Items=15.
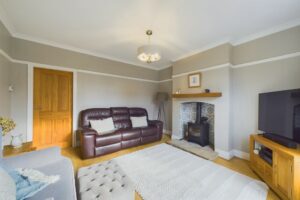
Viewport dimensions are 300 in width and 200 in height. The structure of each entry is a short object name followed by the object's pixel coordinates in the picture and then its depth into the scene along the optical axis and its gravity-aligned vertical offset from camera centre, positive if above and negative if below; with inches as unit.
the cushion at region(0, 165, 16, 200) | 31.8 -24.2
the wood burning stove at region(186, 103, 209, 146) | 137.0 -33.9
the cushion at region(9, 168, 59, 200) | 39.9 -29.1
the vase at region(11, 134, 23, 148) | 79.8 -27.0
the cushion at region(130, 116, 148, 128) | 149.2 -26.7
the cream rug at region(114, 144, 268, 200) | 66.5 -49.4
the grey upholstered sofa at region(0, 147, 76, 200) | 41.6 -30.8
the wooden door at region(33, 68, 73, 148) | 115.2 -8.8
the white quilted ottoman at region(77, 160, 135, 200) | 48.4 -37.0
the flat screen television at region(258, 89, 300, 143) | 70.5 -8.0
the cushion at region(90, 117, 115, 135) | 123.3 -26.5
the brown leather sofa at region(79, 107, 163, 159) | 107.0 -33.5
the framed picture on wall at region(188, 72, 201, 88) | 135.4 +22.4
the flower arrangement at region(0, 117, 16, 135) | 65.9 -14.1
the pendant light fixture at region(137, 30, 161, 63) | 91.7 +34.4
